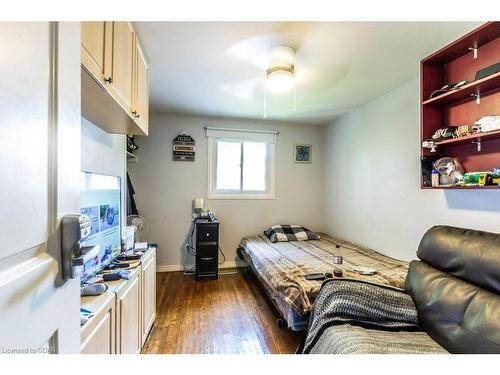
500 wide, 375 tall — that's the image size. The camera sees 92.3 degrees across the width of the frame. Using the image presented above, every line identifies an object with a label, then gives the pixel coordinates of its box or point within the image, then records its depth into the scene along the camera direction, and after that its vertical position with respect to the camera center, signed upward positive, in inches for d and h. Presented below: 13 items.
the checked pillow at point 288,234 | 143.9 -28.0
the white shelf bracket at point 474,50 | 66.4 +38.5
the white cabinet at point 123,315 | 40.4 -27.2
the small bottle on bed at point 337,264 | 87.8 -28.4
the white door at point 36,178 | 14.5 +0.7
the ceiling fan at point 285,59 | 67.9 +43.7
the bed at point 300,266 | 74.5 -31.4
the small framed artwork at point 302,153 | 165.6 +24.2
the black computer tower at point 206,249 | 131.9 -33.6
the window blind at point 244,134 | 151.7 +35.0
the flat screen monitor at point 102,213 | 56.7 -6.9
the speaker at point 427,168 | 76.3 +6.5
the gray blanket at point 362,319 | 50.1 -30.4
